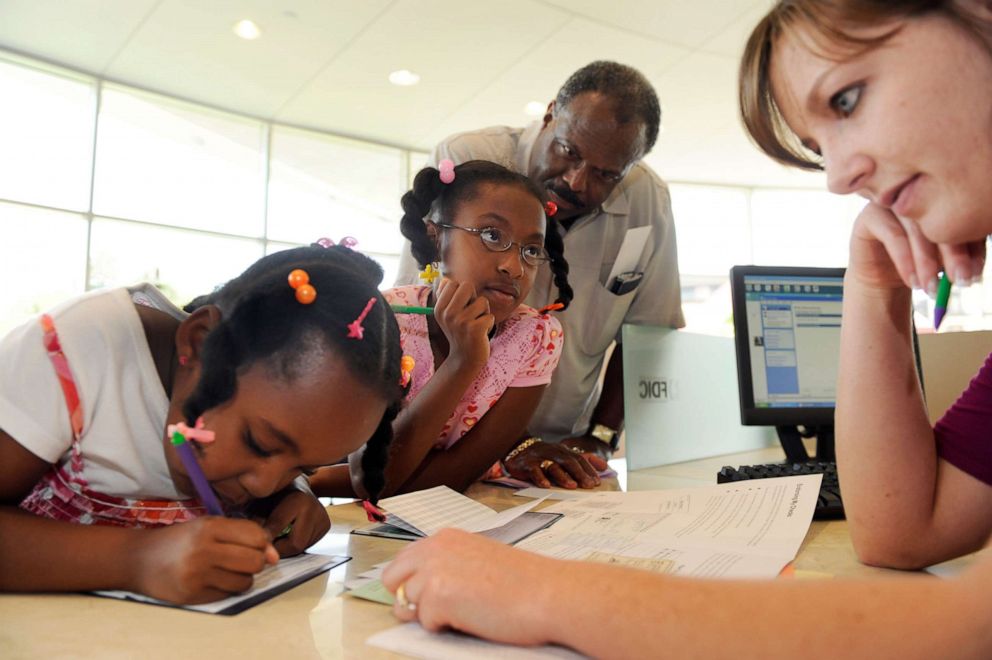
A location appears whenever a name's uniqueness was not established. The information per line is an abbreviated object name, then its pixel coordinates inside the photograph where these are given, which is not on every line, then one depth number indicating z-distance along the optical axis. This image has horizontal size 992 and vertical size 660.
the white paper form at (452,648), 0.53
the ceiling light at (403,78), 4.62
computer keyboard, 1.19
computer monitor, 1.61
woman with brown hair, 0.48
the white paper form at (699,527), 0.76
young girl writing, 0.69
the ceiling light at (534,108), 5.06
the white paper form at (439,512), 0.94
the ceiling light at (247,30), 4.02
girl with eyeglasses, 1.30
